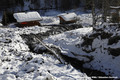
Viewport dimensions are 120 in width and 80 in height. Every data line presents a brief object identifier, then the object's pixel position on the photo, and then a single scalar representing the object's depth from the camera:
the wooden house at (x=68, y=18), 28.66
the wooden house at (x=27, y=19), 25.09
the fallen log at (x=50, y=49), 9.07
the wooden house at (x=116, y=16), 15.98
